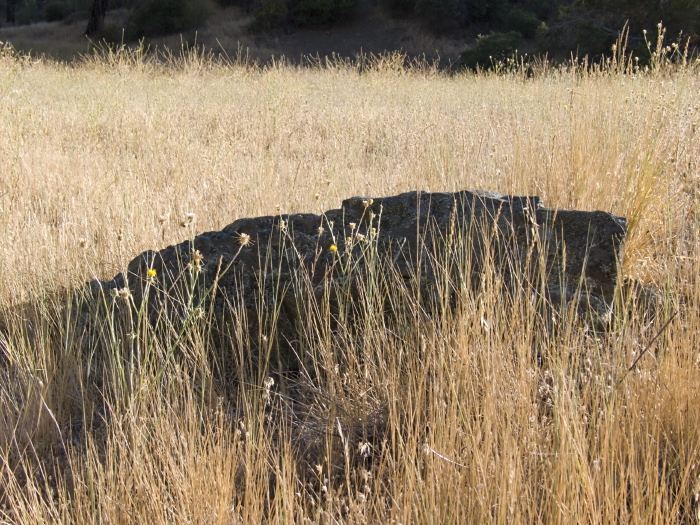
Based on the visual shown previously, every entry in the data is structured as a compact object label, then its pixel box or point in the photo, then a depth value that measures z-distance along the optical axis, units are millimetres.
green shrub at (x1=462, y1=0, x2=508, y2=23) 20344
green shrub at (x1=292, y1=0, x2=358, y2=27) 21266
